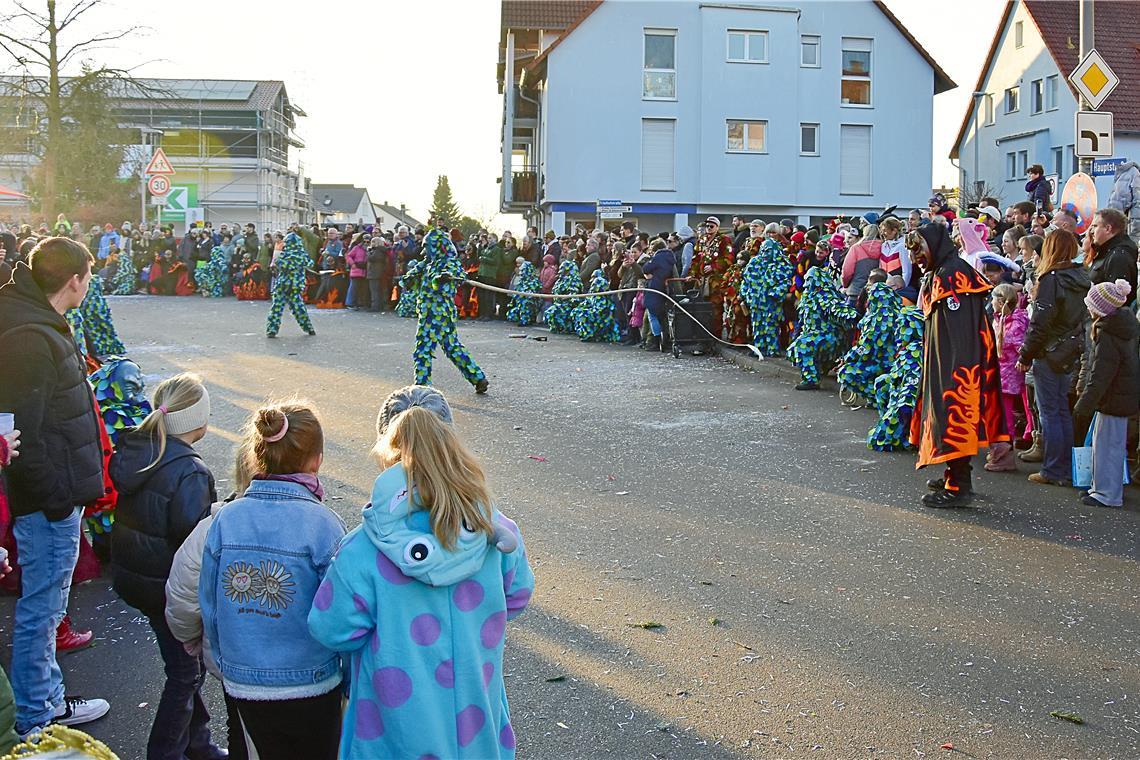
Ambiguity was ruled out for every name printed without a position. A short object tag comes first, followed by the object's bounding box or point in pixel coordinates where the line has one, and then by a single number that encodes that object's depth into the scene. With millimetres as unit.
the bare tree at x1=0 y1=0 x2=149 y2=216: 34906
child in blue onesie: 3121
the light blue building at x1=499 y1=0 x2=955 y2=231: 42531
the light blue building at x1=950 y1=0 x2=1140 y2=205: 47281
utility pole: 12500
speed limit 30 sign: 31531
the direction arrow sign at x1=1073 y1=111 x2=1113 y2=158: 12352
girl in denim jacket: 3410
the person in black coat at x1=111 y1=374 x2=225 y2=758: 4152
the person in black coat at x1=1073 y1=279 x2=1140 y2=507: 8586
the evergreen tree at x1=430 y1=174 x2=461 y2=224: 106600
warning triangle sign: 32188
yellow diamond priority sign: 12523
